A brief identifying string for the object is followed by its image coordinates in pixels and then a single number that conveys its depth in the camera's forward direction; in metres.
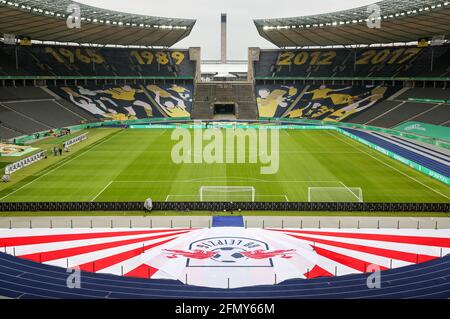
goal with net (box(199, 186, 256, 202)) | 33.69
